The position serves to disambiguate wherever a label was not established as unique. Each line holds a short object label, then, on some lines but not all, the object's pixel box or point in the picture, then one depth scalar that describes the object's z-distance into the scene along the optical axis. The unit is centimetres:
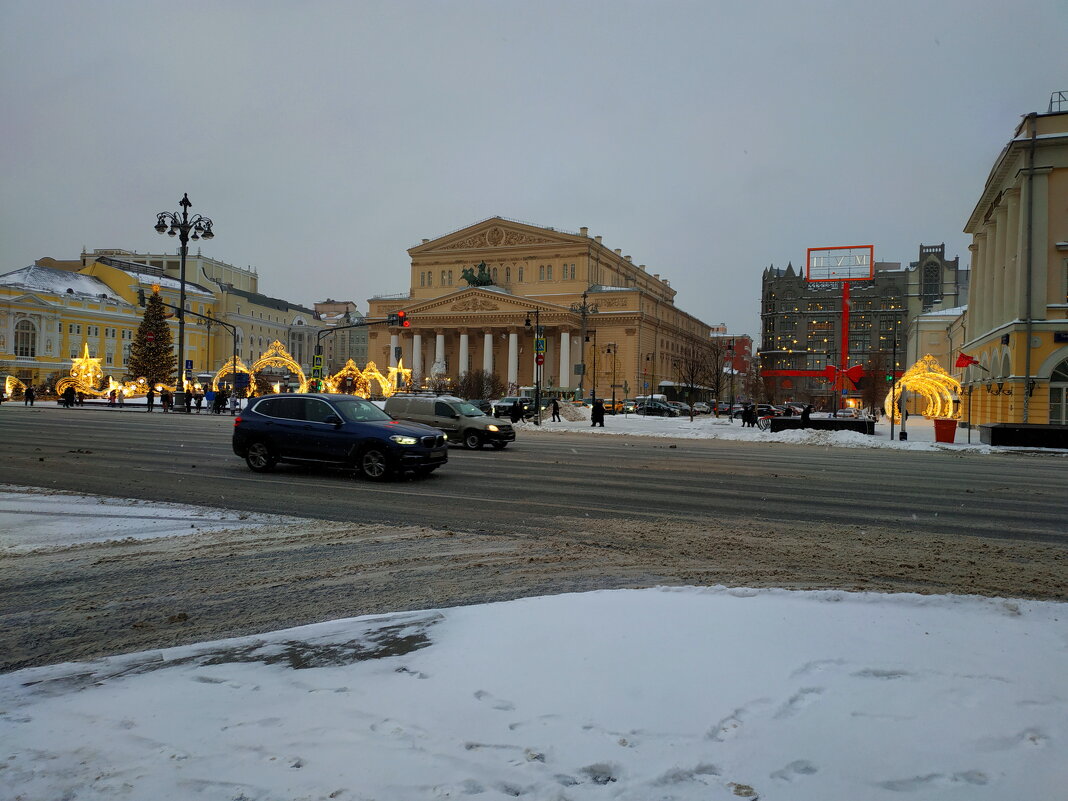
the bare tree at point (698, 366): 9322
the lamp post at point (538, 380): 4228
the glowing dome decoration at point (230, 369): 5169
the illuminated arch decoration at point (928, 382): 3918
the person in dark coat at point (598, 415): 4041
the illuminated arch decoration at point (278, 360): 4812
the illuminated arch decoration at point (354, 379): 5378
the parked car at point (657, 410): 6250
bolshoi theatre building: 9844
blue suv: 1373
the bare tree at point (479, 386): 7662
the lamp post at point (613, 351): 9167
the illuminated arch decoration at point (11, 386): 6258
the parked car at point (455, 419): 2231
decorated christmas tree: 6869
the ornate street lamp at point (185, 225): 3609
